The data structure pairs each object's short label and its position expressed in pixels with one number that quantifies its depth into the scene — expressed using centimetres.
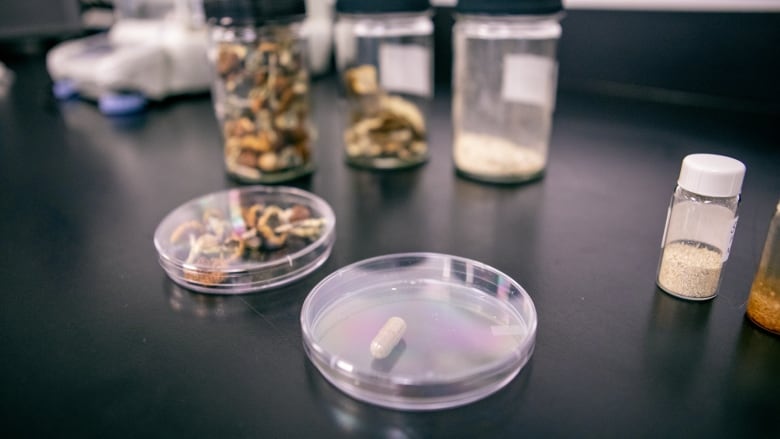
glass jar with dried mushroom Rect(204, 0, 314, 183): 80
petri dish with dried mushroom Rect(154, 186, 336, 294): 56
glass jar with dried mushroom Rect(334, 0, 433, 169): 90
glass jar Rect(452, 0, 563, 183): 81
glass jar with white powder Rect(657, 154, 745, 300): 48
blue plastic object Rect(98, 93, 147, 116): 125
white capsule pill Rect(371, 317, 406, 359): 45
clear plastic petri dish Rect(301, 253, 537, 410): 40
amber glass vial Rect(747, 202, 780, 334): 46
